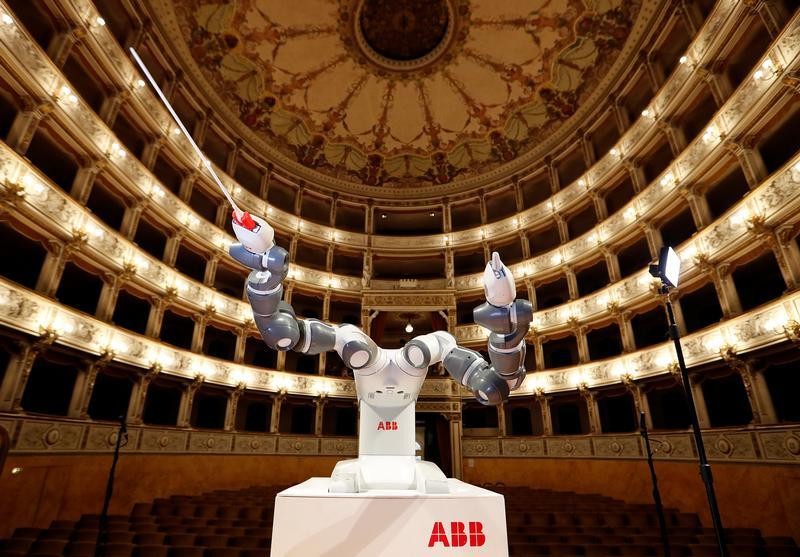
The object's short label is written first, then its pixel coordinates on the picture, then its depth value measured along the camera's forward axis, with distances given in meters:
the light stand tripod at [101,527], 6.05
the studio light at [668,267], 4.04
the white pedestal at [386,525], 2.53
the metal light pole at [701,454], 3.27
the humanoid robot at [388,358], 2.89
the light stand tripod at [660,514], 5.78
